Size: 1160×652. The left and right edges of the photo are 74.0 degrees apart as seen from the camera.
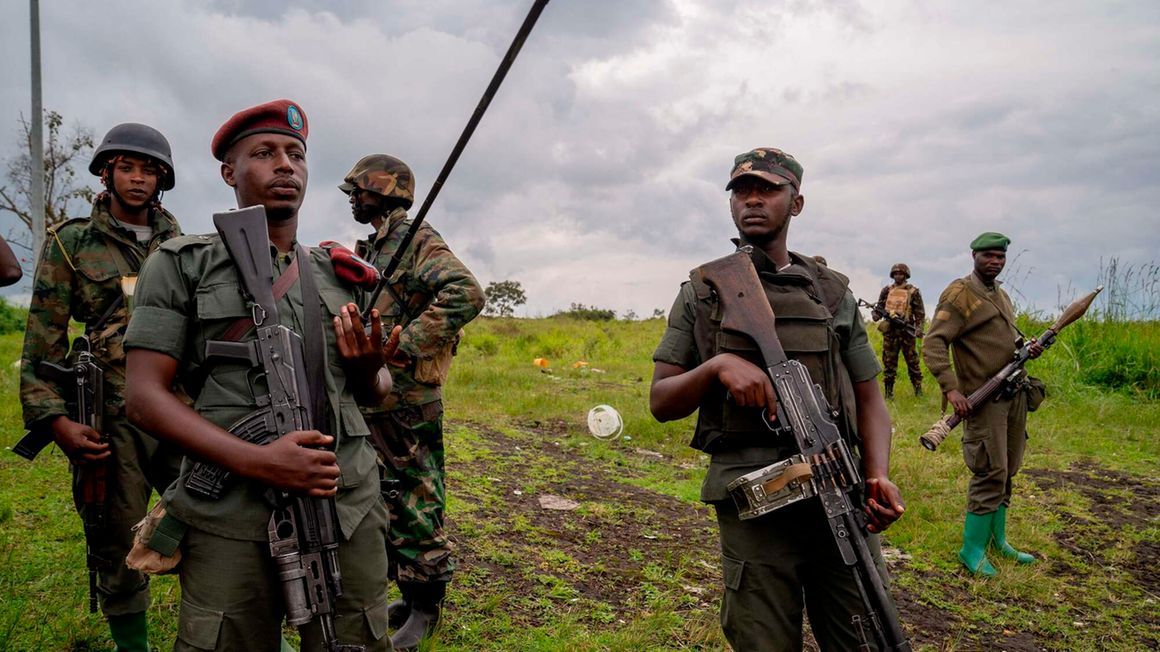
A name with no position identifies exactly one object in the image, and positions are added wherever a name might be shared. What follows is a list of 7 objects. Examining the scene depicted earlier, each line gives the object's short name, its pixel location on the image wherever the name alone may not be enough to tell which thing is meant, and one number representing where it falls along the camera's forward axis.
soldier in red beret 1.86
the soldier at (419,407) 3.46
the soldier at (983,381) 5.00
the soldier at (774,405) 2.35
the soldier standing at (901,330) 12.05
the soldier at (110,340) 3.05
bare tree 18.77
